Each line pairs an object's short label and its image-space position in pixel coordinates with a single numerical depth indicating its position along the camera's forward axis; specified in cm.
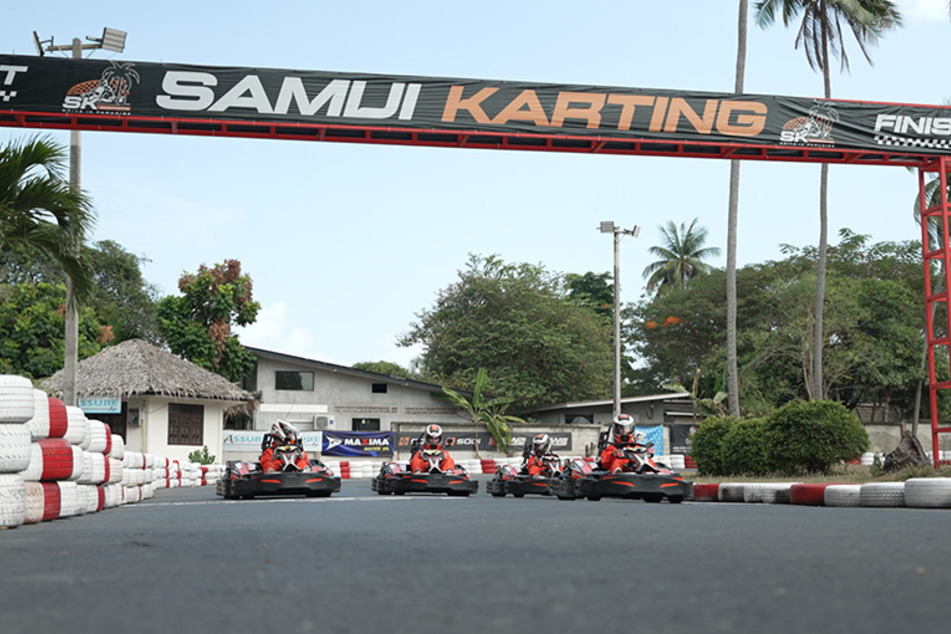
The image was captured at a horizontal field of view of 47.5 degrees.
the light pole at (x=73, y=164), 1948
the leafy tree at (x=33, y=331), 3734
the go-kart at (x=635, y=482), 1503
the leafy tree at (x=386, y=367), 6456
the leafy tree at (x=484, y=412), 3894
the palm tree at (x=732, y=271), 2630
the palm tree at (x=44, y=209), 1135
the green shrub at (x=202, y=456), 3306
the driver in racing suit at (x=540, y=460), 1929
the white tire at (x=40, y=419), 1038
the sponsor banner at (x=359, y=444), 3703
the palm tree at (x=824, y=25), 2961
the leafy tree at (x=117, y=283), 4566
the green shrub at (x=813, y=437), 1958
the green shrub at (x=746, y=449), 2060
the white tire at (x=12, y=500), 930
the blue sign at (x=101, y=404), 3225
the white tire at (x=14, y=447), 941
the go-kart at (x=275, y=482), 1803
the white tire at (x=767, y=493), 1470
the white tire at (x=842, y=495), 1311
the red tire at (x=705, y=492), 1680
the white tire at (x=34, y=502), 1006
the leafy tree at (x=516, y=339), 4631
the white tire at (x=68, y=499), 1115
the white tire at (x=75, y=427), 1182
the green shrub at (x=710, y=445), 2208
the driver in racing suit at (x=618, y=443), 1567
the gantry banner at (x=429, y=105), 1566
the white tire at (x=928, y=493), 1217
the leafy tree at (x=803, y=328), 3959
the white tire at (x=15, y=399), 954
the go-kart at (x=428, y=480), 1939
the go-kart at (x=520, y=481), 1856
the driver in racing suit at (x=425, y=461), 2003
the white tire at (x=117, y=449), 1534
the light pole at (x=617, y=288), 3300
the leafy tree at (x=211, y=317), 4009
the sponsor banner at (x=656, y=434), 3956
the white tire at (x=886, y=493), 1274
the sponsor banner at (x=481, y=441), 3866
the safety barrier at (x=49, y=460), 948
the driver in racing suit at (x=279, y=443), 1911
